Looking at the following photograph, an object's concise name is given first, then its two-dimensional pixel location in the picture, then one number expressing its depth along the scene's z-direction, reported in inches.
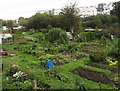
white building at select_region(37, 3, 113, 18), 1620.0
